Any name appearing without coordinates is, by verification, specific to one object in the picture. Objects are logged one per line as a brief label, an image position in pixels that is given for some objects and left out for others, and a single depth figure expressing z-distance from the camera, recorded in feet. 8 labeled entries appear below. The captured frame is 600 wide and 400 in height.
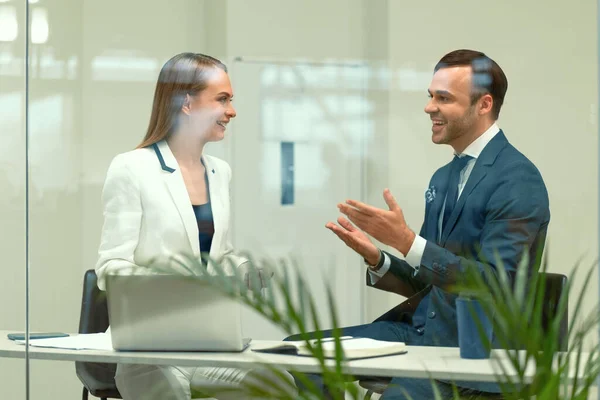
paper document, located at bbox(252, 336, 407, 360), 15.44
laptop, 15.10
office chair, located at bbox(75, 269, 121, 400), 17.51
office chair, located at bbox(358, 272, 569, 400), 15.10
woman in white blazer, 16.39
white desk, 15.04
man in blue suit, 15.51
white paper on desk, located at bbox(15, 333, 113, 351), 17.22
